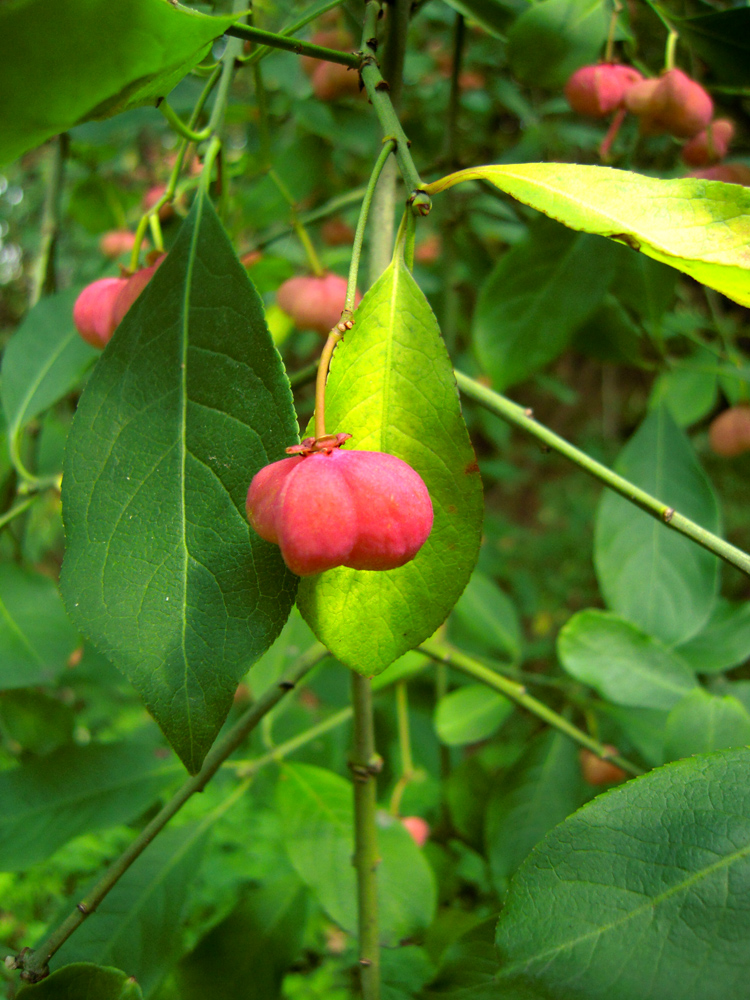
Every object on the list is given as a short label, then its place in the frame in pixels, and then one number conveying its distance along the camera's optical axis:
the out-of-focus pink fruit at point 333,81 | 0.18
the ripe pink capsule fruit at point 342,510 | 0.07
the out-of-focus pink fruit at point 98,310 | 0.10
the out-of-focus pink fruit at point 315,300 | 0.14
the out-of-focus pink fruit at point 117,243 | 0.20
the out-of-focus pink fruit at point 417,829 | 0.17
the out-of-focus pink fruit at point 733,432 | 0.18
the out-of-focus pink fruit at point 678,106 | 0.13
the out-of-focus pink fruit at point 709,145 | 0.15
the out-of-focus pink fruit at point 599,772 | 0.16
